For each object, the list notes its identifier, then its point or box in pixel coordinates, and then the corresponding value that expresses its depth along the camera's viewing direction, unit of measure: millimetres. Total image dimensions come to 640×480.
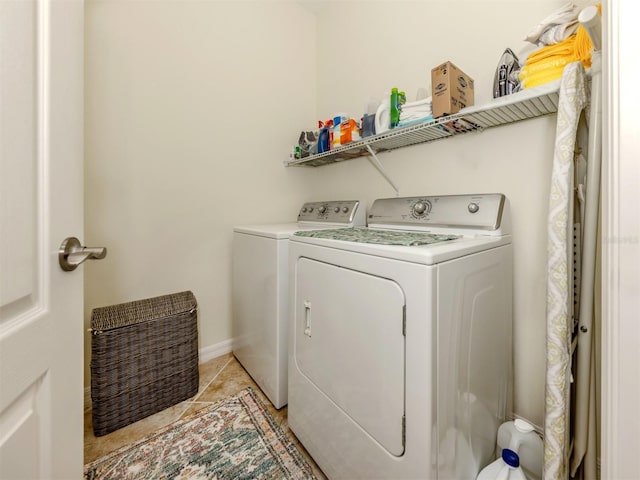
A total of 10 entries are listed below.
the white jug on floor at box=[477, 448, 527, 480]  929
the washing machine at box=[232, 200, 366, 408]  1447
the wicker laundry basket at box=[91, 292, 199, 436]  1368
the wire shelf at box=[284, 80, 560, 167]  1026
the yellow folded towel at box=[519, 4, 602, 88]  966
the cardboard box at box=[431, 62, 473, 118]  1174
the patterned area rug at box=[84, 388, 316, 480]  1179
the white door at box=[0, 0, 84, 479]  435
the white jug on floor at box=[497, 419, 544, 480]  1035
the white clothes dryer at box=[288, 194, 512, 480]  795
